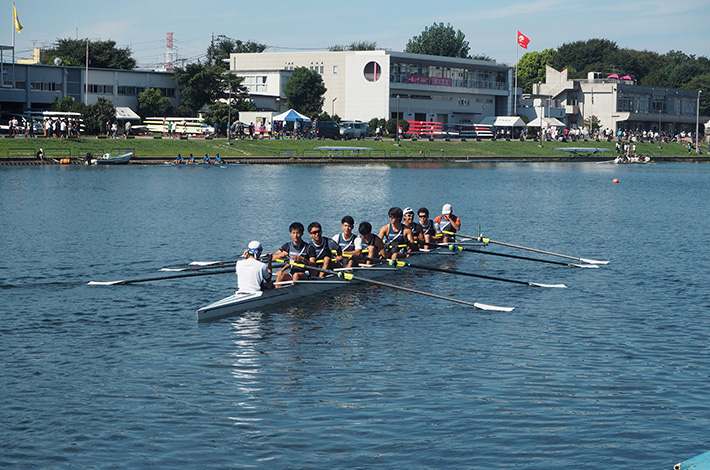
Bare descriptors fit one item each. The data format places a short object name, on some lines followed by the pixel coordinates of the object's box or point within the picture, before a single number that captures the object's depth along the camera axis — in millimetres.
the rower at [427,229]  29125
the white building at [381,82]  122875
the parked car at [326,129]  104188
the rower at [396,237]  27172
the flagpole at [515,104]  137025
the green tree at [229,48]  174750
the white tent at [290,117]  101000
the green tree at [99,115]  86812
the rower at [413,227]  27484
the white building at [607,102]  152625
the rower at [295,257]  22328
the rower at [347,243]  24625
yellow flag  87031
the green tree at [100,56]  117500
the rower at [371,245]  25283
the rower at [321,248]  22781
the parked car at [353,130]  108250
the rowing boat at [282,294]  19922
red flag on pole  123000
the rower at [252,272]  20109
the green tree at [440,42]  194500
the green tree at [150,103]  102312
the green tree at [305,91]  117188
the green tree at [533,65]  197750
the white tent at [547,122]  132875
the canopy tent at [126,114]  96356
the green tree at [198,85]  107000
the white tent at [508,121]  128000
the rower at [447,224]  31156
